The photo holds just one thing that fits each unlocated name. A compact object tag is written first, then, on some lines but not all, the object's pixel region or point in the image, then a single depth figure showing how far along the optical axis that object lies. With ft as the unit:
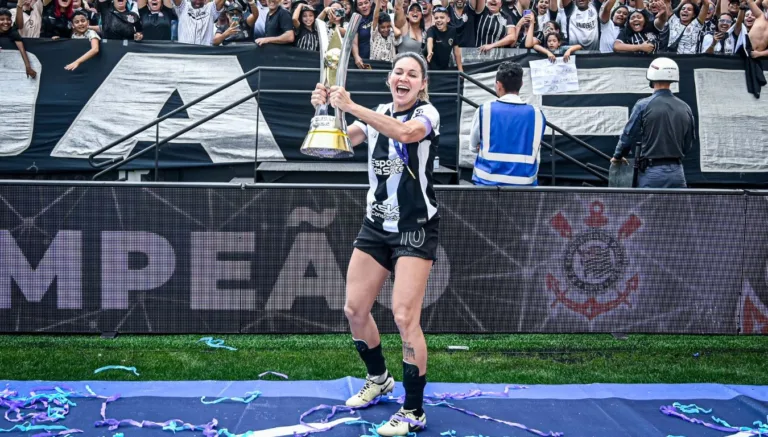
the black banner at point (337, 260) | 22.24
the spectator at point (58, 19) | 37.32
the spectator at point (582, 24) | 38.93
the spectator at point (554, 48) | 36.19
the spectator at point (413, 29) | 37.17
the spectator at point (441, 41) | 36.63
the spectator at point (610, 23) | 39.45
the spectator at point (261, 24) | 38.58
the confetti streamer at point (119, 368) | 20.31
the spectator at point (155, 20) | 37.63
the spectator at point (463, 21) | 38.22
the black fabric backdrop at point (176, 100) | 35.12
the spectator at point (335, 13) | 27.32
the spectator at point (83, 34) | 35.04
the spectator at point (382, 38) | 36.73
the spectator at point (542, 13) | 39.78
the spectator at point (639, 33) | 38.70
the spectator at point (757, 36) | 36.88
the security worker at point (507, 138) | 24.20
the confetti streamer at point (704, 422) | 16.68
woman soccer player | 16.08
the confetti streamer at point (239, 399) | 17.71
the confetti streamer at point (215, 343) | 22.93
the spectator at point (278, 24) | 36.32
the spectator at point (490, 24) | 38.60
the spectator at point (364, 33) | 36.96
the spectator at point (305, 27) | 36.63
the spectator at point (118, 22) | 36.83
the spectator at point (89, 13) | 38.06
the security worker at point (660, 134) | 26.00
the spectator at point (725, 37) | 38.63
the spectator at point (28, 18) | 36.17
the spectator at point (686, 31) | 39.55
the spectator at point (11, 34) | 34.76
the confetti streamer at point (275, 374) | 20.31
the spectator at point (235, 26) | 37.60
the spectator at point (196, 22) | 38.22
